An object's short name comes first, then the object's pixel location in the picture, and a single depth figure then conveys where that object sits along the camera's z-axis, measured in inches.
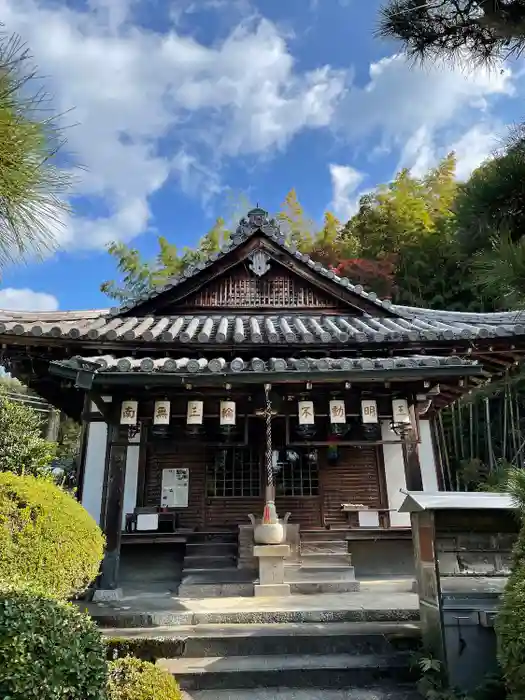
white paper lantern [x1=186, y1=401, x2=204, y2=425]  289.0
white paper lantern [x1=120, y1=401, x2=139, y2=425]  287.9
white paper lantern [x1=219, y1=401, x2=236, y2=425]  288.0
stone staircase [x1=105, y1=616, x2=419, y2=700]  178.7
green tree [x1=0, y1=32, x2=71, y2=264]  124.3
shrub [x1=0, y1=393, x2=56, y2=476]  413.1
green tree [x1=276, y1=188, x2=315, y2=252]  874.1
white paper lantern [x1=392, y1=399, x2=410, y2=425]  295.4
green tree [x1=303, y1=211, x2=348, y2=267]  824.3
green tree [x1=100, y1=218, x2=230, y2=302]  890.1
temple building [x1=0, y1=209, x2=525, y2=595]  278.4
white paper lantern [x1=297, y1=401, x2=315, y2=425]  291.7
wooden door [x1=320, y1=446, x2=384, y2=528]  340.5
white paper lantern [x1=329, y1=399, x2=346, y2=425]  292.0
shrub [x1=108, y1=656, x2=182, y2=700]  143.9
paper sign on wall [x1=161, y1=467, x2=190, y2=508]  338.6
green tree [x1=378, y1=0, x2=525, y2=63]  161.6
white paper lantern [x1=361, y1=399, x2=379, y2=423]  295.1
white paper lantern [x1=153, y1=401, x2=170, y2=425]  287.7
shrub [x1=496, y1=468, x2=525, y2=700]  133.4
